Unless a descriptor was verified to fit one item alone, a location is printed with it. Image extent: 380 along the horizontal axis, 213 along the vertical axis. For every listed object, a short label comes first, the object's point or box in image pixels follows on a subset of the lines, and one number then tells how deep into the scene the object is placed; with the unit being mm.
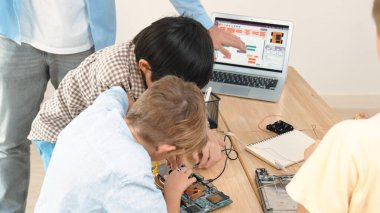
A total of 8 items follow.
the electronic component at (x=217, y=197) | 1147
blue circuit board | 1128
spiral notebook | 1369
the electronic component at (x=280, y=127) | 1549
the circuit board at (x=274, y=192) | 1138
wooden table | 1225
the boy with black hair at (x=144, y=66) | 1180
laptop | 1896
